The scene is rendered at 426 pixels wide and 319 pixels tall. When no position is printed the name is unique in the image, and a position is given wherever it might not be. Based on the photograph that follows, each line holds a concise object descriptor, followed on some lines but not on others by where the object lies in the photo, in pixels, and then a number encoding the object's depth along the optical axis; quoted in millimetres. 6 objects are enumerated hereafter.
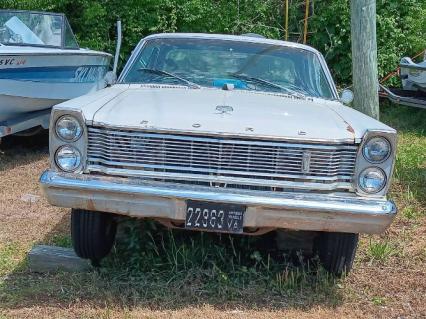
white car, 3814
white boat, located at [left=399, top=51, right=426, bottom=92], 9832
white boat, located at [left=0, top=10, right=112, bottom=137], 7414
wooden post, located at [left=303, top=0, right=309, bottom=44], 11709
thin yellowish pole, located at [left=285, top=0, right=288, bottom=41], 11753
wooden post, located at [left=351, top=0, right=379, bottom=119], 6680
